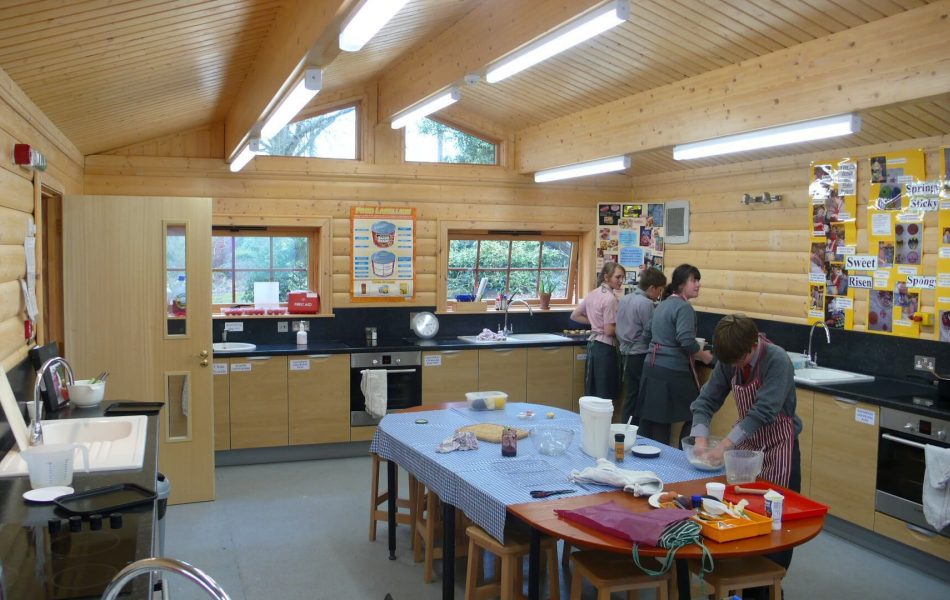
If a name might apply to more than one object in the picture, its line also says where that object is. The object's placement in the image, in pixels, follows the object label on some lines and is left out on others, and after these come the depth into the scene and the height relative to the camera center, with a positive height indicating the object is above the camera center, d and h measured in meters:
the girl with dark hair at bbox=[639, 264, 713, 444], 5.76 -0.71
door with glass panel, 5.23 -0.35
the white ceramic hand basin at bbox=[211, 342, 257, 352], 6.51 -0.73
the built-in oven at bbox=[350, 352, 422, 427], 6.75 -1.04
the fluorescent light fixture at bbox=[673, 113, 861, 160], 4.27 +0.84
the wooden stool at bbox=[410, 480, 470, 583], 4.22 -1.55
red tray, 2.96 -0.94
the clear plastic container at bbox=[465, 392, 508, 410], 4.82 -0.86
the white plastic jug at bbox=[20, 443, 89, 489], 2.65 -0.72
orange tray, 2.73 -0.94
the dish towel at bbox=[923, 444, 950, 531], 4.15 -1.18
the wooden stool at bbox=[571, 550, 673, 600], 2.93 -1.21
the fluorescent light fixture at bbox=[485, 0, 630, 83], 3.25 +1.13
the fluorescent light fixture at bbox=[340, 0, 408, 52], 2.60 +0.89
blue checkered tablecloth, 3.29 -0.96
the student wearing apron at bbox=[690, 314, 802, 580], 3.44 -0.61
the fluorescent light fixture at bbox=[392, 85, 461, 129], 5.21 +1.19
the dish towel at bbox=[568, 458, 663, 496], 3.19 -0.92
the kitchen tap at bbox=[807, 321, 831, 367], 5.71 -0.66
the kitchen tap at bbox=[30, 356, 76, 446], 3.23 -0.72
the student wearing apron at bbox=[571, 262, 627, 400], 6.92 -0.63
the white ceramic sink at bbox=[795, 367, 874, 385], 5.23 -0.74
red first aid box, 7.02 -0.36
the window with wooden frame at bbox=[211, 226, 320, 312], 7.04 +0.03
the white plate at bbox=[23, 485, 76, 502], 2.56 -0.80
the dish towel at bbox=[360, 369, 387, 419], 6.65 -1.11
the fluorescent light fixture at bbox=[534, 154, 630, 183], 6.13 +0.88
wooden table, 2.68 -0.98
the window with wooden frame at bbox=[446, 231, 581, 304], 7.89 +0.04
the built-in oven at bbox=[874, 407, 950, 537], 4.38 -1.13
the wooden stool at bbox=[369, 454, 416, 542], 4.70 -1.54
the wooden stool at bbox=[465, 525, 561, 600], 3.30 -1.35
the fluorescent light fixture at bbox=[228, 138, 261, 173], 5.34 +0.83
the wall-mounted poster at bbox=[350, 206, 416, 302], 7.21 +0.11
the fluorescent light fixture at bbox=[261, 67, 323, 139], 3.44 +0.85
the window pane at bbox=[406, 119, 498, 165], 7.47 +1.22
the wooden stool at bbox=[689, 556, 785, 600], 2.95 -1.20
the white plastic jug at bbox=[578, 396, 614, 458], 3.73 -0.77
